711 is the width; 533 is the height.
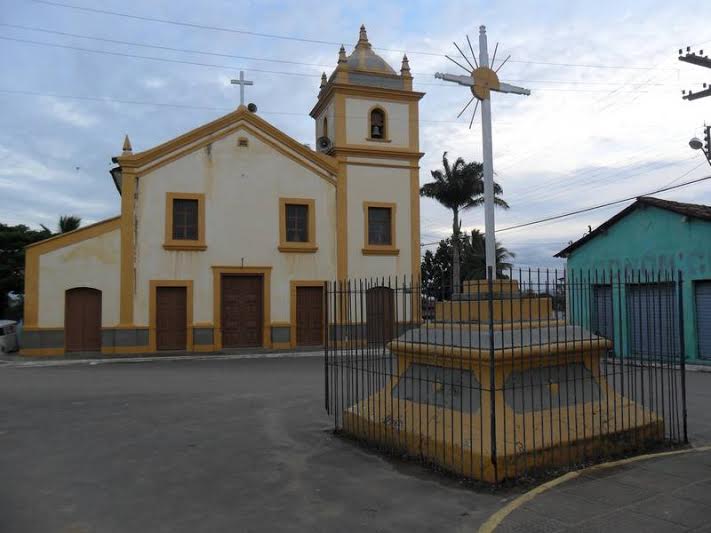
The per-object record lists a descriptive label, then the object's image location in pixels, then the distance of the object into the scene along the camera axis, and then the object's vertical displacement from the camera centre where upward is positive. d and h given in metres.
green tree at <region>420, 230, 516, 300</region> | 44.09 +3.46
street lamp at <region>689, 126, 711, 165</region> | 18.25 +4.56
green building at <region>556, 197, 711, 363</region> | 15.20 +1.23
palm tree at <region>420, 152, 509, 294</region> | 33.44 +6.13
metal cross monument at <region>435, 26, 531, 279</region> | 6.91 +2.41
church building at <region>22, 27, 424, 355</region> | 18.92 +2.24
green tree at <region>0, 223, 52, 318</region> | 31.94 +2.47
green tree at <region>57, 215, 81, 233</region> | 37.66 +5.01
